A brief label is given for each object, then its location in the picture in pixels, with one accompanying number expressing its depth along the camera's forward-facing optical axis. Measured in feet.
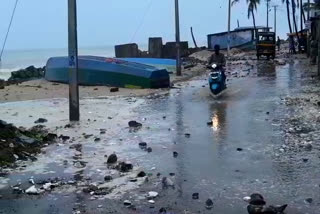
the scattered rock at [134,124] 37.93
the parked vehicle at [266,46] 145.79
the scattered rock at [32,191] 20.83
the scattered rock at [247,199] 19.16
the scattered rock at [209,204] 18.63
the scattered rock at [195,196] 19.69
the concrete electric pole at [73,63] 39.52
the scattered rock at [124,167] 24.48
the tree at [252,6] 262.55
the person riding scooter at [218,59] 55.05
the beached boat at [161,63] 101.98
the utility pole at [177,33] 91.09
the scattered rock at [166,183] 21.39
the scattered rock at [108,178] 22.71
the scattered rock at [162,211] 18.06
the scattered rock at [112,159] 26.22
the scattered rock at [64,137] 33.07
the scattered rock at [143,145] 30.24
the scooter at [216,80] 54.13
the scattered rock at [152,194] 19.99
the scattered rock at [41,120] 40.96
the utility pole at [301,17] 201.48
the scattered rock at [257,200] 18.60
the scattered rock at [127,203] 19.14
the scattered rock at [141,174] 23.26
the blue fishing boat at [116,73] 70.64
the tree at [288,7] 198.62
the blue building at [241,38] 212.43
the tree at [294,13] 186.29
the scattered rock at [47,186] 21.50
